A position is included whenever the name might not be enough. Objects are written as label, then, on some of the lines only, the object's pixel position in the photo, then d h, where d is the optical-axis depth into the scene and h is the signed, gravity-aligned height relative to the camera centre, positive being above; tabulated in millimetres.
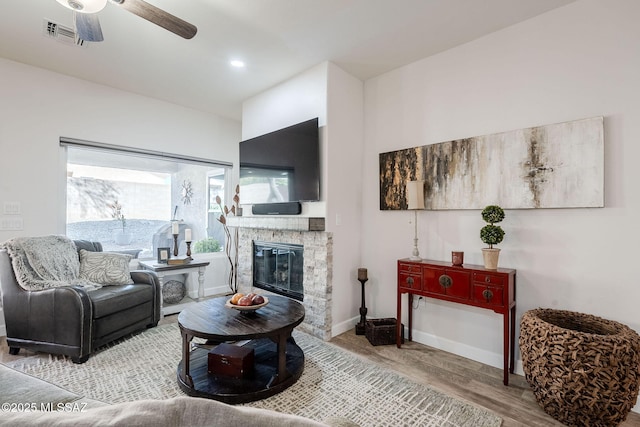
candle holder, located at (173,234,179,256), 3931 -379
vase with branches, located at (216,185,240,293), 4590 -328
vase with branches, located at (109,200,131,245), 3875 -86
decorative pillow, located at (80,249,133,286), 2971 -533
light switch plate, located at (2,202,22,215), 3029 +85
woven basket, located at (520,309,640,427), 1611 -883
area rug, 1812 -1207
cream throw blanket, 2523 -422
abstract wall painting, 2066 +409
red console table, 2191 -565
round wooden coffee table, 1887 -970
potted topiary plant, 2254 -123
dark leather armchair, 2404 -861
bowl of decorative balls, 2193 -658
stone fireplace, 2984 -469
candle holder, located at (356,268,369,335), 3074 -993
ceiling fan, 1657 +1222
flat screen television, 3053 +597
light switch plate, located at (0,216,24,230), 3016 -71
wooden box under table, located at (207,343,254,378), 2055 -1033
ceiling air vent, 2305 +1481
